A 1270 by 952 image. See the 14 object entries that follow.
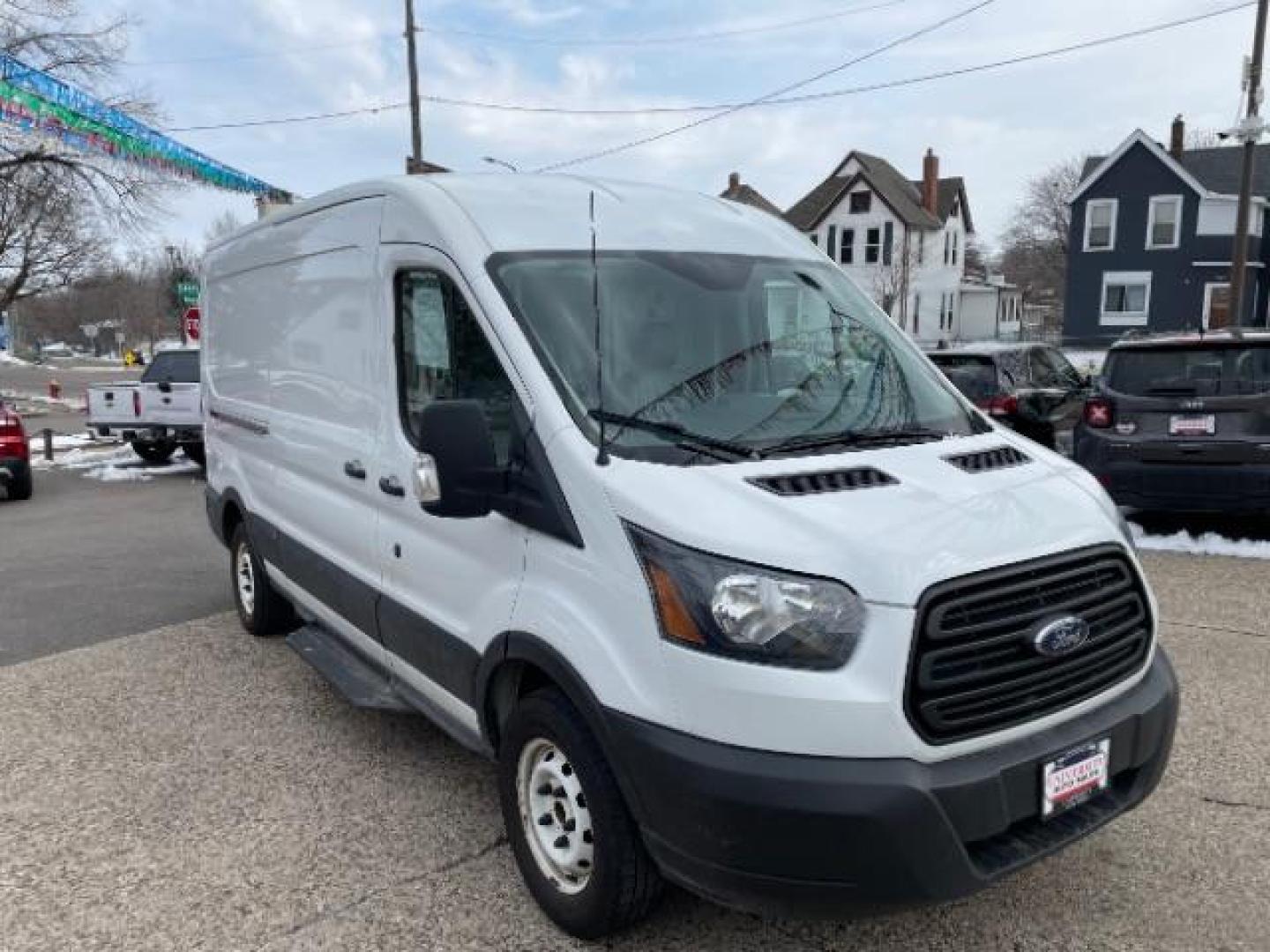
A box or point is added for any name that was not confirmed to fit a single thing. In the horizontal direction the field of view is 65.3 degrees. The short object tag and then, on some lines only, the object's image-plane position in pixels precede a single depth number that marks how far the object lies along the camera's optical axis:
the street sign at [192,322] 16.17
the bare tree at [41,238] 25.39
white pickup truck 13.98
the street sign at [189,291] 15.83
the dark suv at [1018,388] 9.42
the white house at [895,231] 43.00
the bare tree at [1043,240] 65.38
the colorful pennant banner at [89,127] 15.29
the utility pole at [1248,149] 15.17
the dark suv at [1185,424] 7.07
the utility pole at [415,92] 20.00
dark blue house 35.69
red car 11.52
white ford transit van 2.38
